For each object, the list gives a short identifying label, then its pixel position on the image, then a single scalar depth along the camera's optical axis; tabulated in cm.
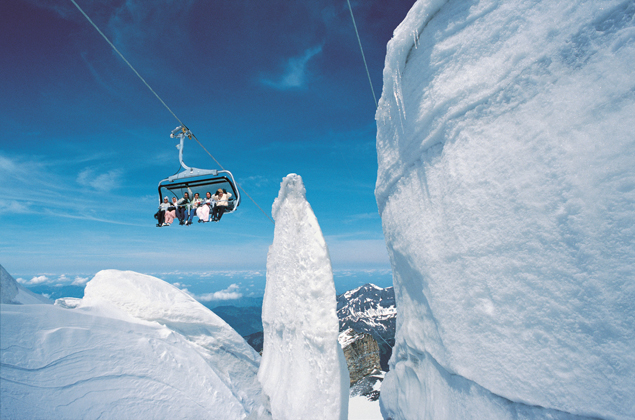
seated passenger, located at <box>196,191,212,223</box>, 924
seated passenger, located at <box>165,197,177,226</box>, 976
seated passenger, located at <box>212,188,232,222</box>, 911
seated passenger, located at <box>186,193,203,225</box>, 944
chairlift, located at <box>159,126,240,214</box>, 872
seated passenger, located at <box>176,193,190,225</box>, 953
